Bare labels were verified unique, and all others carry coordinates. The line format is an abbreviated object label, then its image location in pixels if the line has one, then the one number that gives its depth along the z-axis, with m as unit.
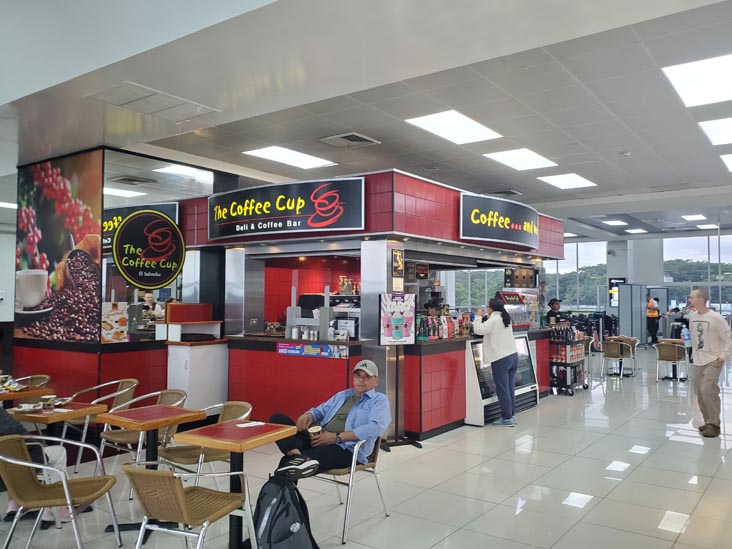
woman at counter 6.96
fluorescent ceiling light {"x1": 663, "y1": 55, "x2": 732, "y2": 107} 5.22
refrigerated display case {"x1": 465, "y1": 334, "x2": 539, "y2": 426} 6.98
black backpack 3.02
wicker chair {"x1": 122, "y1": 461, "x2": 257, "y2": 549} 2.74
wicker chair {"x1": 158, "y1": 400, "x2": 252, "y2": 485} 4.05
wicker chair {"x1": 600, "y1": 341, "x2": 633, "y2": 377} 10.33
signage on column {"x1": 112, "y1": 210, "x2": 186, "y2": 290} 6.59
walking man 6.18
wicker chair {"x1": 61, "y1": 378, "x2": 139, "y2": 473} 5.03
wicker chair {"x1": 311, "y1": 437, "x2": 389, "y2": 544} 3.66
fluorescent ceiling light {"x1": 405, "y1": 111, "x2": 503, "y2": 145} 6.73
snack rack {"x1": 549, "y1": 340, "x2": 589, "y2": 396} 9.12
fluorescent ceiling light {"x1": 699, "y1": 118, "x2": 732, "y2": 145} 6.77
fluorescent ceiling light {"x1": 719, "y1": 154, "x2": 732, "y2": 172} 8.21
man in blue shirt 3.80
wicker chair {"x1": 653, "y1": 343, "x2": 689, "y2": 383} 9.76
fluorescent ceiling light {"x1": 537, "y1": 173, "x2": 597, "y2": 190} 9.62
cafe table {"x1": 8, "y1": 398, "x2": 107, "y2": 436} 4.01
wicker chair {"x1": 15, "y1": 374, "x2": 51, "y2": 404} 5.95
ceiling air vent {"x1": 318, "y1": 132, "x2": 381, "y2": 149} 7.45
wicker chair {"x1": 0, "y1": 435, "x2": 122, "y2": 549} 3.04
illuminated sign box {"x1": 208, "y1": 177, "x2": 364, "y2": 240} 6.21
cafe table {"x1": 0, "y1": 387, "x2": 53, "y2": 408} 4.79
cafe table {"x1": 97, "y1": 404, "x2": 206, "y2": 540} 3.66
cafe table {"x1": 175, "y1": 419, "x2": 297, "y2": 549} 3.21
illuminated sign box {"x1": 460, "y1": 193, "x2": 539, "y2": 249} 7.18
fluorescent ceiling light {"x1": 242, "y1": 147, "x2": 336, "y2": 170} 8.12
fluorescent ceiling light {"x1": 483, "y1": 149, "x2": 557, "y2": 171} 8.21
